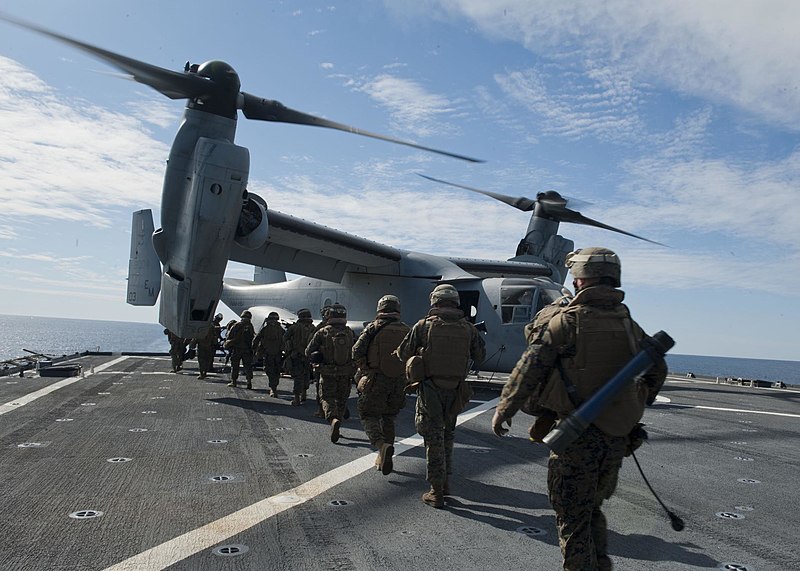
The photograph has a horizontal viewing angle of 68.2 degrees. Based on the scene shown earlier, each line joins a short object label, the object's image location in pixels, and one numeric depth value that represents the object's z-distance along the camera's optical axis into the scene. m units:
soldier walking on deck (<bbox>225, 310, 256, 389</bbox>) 14.05
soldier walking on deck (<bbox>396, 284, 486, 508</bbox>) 5.53
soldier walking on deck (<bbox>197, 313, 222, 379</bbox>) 16.20
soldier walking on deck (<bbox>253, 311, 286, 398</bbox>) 12.85
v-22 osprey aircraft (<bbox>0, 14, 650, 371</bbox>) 10.98
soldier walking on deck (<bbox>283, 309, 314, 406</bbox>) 11.54
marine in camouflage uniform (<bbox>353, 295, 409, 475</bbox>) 6.65
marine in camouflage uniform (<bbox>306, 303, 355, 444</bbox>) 8.41
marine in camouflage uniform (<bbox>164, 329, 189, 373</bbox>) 17.03
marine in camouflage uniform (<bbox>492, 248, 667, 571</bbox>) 3.33
